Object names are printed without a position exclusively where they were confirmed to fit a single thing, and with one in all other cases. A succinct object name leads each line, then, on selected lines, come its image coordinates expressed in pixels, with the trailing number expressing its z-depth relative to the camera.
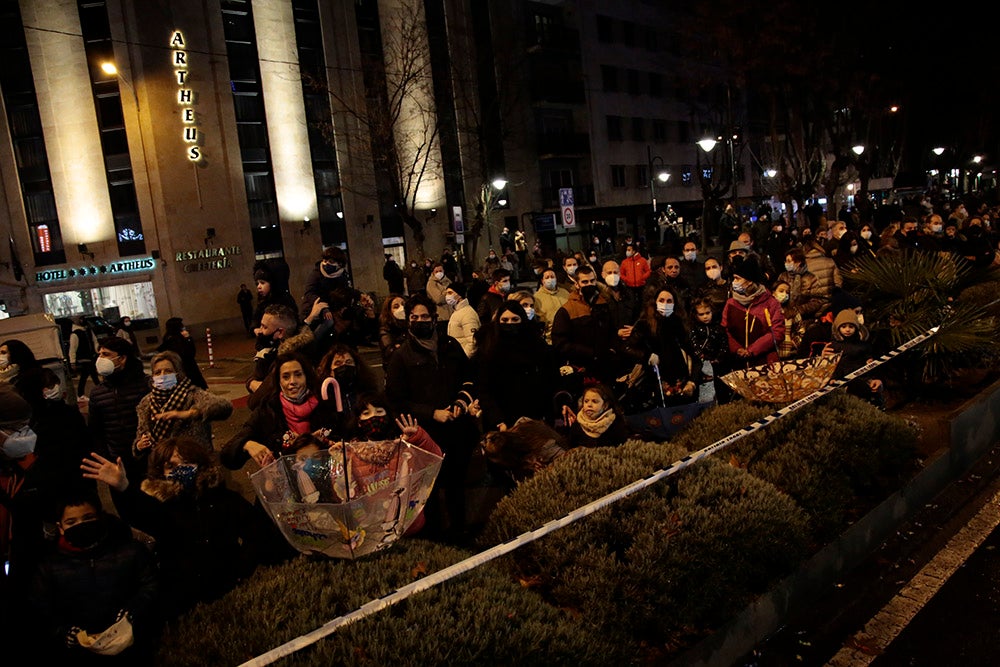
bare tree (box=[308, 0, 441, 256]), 28.54
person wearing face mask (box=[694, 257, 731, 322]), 7.61
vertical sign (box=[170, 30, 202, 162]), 25.95
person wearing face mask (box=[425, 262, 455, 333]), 10.51
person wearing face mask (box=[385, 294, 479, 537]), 5.25
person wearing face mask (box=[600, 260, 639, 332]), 8.52
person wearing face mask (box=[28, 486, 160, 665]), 3.12
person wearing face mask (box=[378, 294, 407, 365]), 6.86
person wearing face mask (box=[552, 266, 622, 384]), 7.25
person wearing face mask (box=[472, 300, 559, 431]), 6.00
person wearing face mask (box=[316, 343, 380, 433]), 5.16
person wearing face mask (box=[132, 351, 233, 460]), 5.06
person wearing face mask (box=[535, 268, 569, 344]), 8.63
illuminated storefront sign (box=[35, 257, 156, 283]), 26.58
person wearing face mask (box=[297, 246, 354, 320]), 7.13
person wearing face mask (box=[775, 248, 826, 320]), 7.67
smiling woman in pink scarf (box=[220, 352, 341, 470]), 4.83
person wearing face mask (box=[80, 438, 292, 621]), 3.67
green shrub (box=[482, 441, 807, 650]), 3.62
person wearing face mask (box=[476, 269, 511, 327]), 8.89
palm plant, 7.07
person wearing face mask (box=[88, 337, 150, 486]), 5.54
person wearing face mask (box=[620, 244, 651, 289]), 10.52
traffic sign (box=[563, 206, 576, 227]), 17.58
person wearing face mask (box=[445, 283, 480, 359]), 7.35
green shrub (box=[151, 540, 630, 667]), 2.84
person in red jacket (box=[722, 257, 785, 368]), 7.03
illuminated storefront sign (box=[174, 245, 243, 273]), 26.69
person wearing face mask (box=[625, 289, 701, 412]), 6.43
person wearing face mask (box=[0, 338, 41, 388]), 6.05
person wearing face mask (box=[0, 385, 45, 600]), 3.55
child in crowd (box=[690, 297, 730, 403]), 6.89
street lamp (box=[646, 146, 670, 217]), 46.53
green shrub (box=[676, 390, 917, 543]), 4.72
